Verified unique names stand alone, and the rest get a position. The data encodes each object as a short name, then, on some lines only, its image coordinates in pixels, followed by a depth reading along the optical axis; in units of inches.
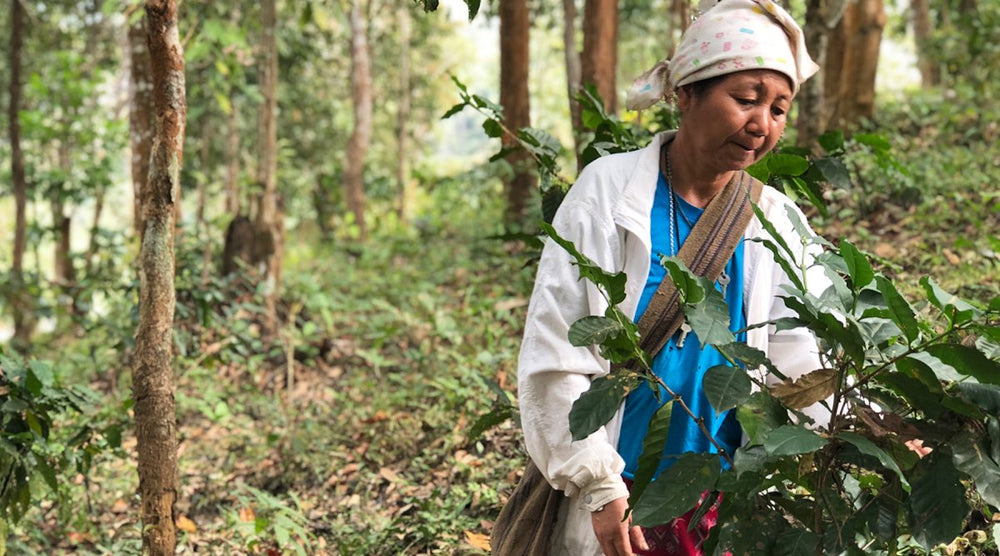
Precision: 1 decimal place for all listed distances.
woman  82.6
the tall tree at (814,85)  241.1
